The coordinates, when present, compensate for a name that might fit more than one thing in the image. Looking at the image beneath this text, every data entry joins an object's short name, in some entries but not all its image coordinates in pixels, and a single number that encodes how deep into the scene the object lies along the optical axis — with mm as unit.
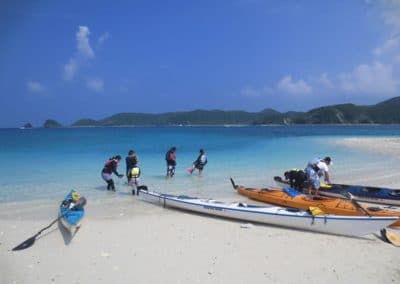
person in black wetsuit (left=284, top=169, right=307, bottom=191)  11703
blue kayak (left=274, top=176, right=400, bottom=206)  10586
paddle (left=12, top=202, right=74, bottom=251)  7133
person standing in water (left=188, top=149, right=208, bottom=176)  15922
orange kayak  8258
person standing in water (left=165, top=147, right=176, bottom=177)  15478
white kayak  7426
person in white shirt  11203
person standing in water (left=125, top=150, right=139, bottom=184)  12766
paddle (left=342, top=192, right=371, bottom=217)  8116
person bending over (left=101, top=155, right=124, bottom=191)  12500
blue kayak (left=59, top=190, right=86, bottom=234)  7957
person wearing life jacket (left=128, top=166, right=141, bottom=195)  11750
